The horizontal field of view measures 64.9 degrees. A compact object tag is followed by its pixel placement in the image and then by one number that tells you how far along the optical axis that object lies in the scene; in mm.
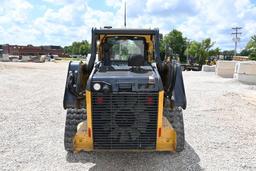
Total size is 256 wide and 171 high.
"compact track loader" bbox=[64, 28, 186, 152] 2960
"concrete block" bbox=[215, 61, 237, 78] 15523
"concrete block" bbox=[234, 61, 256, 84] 11688
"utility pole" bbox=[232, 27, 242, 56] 40749
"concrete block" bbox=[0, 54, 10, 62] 44471
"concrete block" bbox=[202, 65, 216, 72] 22007
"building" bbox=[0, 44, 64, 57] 70732
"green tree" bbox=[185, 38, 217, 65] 38266
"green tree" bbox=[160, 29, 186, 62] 41449
